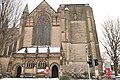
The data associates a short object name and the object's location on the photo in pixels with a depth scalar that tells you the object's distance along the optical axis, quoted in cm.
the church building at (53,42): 1773
